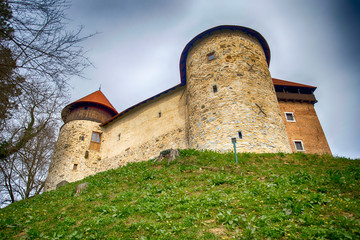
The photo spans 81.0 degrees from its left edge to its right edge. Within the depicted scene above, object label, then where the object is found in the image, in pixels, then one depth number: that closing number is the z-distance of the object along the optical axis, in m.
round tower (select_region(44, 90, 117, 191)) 17.48
